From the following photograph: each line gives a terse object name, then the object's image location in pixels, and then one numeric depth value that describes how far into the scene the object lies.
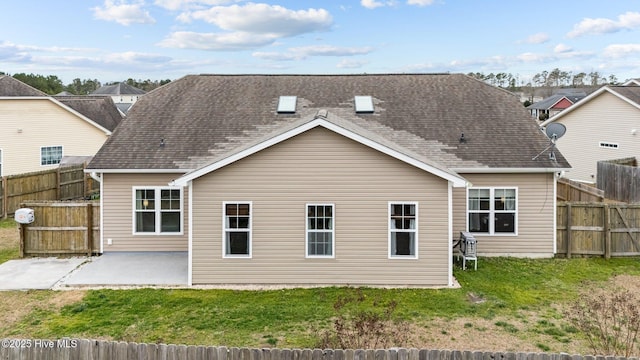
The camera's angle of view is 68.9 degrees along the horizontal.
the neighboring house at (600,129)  25.77
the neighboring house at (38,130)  25.95
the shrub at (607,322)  8.20
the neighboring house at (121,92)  89.06
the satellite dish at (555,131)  15.44
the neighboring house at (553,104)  69.44
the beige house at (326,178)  12.02
